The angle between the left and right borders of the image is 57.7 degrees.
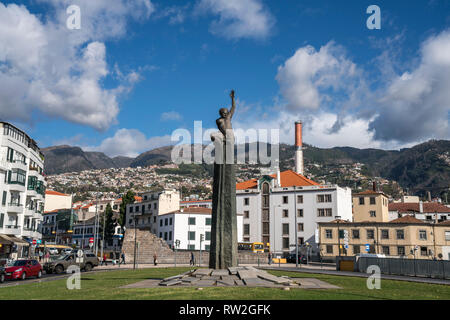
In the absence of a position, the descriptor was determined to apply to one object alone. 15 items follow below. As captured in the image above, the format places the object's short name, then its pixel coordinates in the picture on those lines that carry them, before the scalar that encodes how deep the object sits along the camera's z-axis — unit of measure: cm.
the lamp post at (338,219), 5788
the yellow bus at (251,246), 6481
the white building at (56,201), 11481
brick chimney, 9156
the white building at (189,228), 6812
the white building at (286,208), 6806
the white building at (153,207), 7738
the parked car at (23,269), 2608
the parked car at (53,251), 6632
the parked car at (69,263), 3303
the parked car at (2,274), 2507
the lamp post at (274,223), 7112
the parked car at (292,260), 5784
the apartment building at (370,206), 6481
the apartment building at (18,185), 4581
